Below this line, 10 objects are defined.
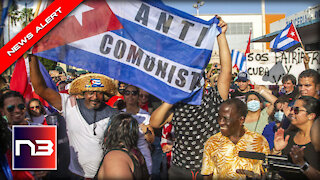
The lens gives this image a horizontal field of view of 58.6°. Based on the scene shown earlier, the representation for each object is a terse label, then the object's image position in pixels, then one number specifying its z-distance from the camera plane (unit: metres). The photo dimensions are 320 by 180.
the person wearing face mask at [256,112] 3.99
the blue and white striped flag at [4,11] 2.83
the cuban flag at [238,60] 8.85
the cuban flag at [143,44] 3.00
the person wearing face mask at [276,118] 3.53
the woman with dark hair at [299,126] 2.61
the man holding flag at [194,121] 2.91
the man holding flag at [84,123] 3.10
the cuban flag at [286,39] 5.57
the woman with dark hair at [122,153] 2.04
